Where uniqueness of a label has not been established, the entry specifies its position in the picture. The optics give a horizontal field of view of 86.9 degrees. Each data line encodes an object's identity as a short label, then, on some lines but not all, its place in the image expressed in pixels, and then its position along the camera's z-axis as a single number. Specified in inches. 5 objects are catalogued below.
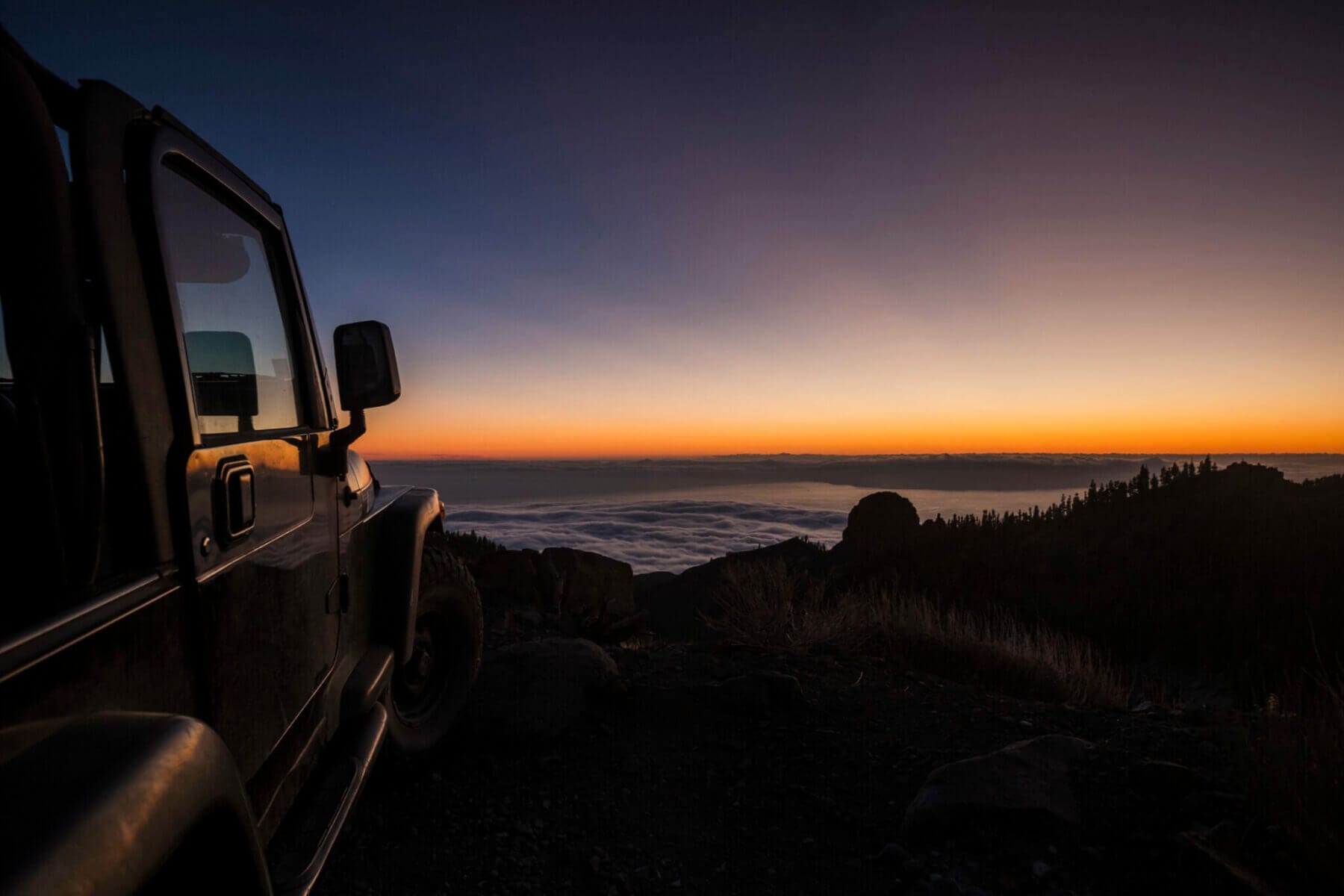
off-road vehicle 36.6
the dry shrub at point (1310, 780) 89.0
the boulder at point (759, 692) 169.2
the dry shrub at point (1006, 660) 206.5
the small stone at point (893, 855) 112.1
